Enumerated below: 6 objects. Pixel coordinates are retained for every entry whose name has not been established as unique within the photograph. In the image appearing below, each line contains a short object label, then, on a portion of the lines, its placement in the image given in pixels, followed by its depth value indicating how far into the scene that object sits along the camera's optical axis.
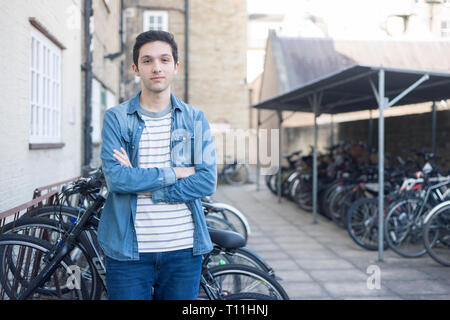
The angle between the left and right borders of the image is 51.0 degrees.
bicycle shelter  5.45
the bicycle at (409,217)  5.80
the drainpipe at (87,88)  7.63
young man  1.96
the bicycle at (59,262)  2.59
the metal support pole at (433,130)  7.86
